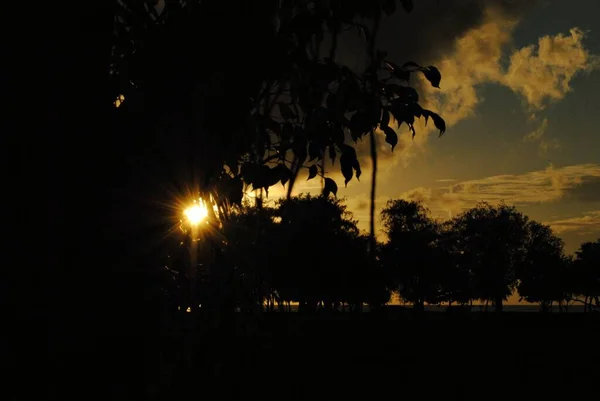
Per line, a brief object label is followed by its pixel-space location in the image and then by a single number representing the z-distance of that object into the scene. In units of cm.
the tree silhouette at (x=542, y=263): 9594
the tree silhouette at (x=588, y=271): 9119
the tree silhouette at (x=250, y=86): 341
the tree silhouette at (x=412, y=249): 9331
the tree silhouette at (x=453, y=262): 9706
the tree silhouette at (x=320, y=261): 6838
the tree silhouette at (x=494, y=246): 9556
